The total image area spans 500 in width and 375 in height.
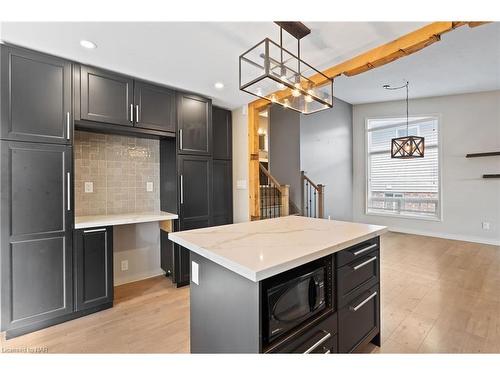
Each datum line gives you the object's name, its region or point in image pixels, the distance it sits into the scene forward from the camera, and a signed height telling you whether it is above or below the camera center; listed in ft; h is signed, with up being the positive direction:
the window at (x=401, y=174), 18.26 +0.95
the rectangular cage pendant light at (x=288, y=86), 4.83 +2.30
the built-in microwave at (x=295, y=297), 3.74 -1.84
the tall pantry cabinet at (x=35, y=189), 6.69 -0.01
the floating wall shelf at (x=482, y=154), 15.55 +2.00
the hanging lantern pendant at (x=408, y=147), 14.33 +2.28
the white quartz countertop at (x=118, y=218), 7.88 -1.07
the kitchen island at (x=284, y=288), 3.75 -1.81
